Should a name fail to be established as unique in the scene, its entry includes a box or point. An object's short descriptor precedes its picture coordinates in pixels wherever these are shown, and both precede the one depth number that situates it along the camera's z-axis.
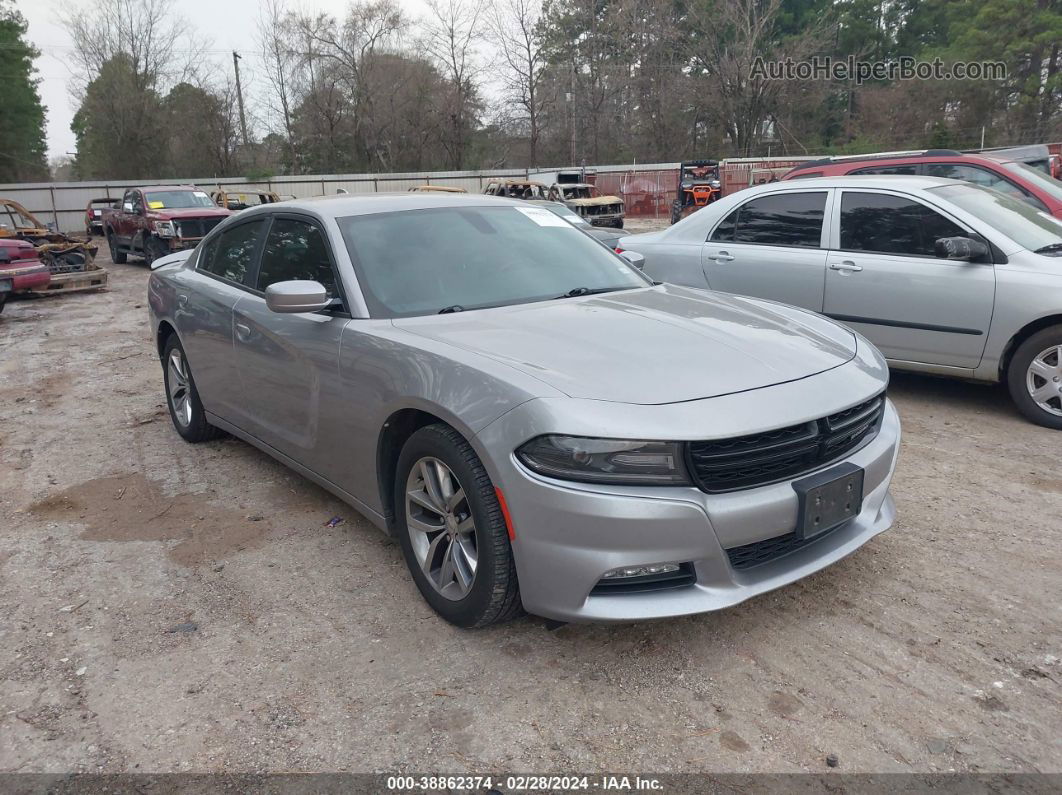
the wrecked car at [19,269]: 11.63
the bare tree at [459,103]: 47.47
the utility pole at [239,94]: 45.81
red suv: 7.97
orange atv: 26.16
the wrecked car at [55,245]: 14.03
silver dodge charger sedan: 2.52
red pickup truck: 16.64
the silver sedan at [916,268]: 5.22
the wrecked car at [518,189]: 24.56
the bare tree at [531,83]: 46.50
